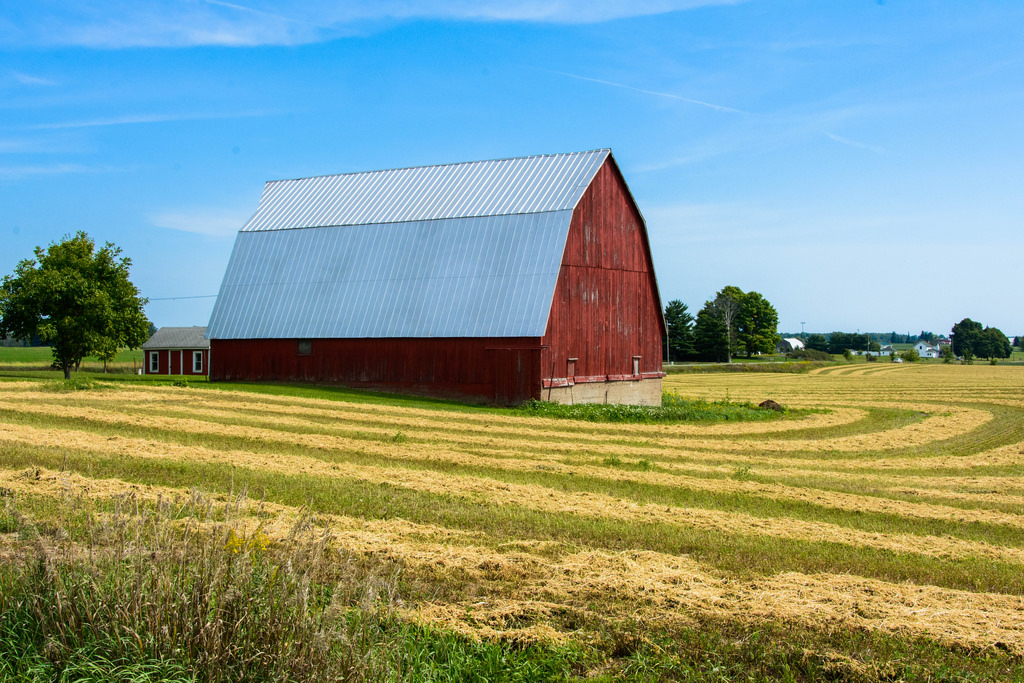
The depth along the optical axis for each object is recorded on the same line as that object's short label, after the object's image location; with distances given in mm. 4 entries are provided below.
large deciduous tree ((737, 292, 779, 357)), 140875
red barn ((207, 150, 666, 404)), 36188
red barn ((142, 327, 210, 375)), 75500
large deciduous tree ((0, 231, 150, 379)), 49406
